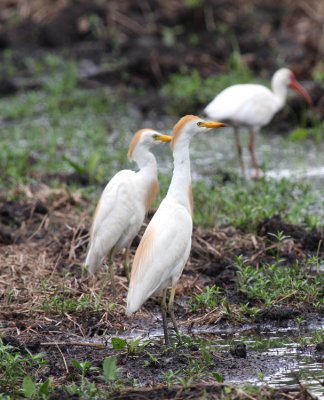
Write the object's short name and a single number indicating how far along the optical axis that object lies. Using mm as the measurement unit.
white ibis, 22875
